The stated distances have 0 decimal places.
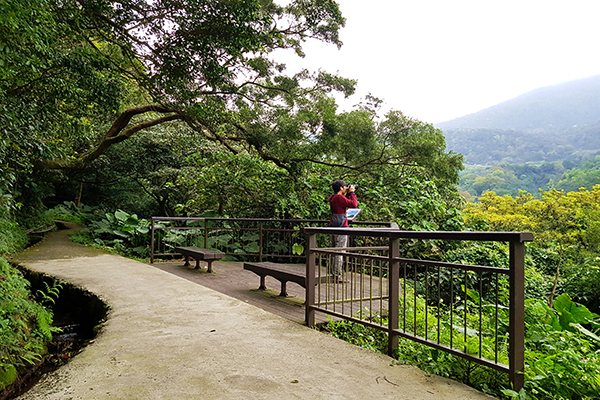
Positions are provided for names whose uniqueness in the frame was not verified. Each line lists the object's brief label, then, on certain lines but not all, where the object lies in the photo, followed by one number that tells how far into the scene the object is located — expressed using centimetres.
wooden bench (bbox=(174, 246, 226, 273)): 718
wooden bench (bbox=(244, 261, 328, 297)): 488
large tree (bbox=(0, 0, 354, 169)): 575
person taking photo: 662
